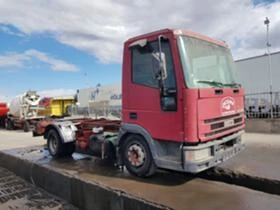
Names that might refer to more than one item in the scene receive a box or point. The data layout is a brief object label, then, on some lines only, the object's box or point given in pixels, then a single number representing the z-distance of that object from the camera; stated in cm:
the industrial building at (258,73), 1079
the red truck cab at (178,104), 347
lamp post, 891
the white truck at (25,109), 1651
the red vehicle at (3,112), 1917
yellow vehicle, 1687
